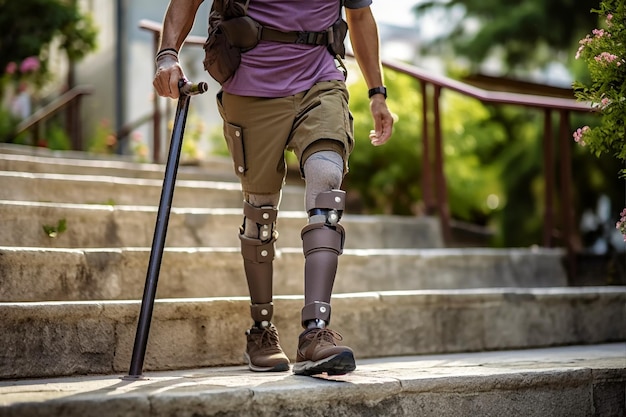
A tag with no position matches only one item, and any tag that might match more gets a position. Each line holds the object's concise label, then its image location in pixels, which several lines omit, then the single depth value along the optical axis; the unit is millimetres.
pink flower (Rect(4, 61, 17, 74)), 21000
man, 6301
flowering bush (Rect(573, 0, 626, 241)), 6281
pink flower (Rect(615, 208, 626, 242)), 6399
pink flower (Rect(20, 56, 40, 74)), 20812
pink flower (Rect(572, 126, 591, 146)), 6580
